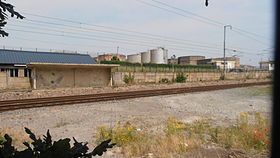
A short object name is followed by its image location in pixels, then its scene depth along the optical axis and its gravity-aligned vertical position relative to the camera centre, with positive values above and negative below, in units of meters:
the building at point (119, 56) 65.56 +5.00
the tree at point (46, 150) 1.29 -0.50
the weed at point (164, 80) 34.99 -1.52
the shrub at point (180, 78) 35.62 -1.25
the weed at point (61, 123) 7.61 -1.97
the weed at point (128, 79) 30.20 -1.09
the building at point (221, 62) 82.10 +3.90
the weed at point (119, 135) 5.67 -1.87
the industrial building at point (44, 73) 22.81 -0.06
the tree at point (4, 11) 1.63 +0.49
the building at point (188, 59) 87.83 +5.16
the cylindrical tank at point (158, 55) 65.43 +5.04
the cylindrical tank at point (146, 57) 67.31 +4.76
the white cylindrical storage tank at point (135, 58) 67.56 +4.56
